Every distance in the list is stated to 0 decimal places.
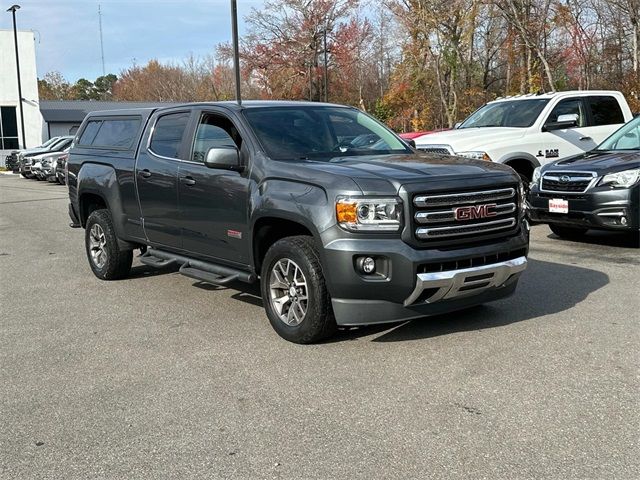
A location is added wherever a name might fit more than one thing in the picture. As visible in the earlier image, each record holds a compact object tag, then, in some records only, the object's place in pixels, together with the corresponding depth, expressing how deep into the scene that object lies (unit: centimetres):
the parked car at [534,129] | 1024
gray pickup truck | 459
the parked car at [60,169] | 2211
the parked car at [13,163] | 3416
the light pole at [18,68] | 4074
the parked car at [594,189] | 793
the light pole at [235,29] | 1944
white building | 4597
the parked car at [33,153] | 2744
